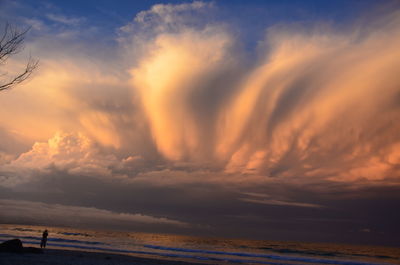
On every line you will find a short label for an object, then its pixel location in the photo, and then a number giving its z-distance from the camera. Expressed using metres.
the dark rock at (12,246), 28.08
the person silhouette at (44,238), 41.81
